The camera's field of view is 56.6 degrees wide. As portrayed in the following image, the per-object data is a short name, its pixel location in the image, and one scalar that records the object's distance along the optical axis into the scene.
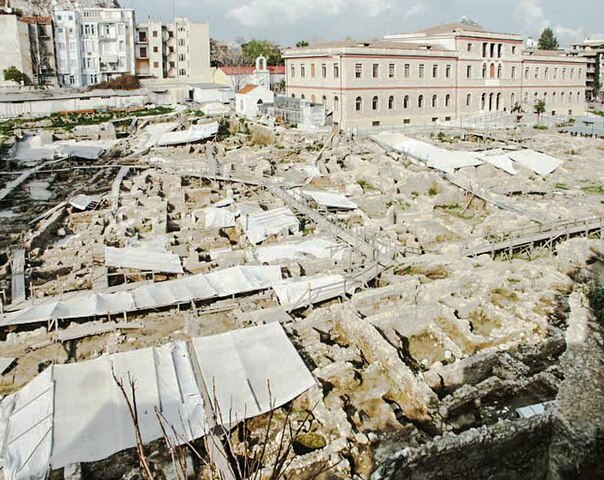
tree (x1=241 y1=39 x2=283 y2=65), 78.81
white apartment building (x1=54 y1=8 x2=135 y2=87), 65.25
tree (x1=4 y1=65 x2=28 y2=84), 58.91
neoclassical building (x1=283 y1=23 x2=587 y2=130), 42.59
